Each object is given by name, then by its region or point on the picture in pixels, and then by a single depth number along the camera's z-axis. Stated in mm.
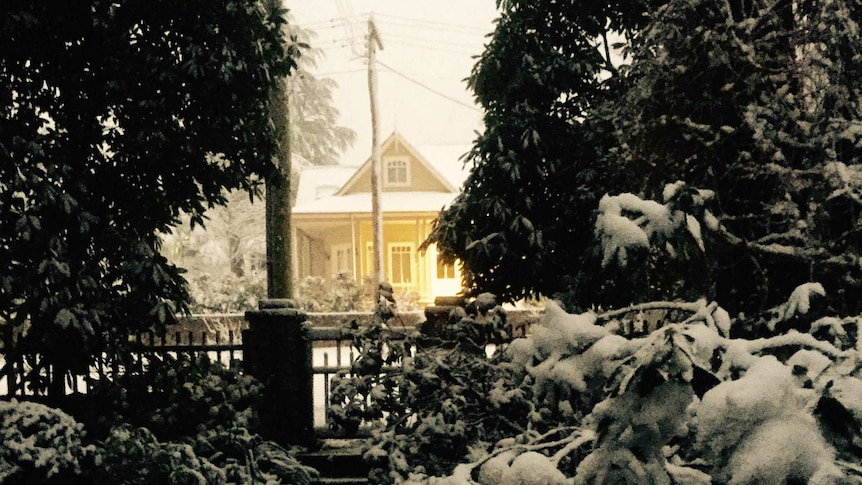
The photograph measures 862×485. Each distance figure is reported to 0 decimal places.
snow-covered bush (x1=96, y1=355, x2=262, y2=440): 5395
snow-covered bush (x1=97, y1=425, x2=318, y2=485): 4543
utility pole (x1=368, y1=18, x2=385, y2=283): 20062
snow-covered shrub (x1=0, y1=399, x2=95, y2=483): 4660
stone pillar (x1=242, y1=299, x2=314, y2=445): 5762
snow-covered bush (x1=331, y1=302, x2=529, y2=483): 3803
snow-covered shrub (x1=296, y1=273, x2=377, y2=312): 19156
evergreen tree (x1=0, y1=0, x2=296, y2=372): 5387
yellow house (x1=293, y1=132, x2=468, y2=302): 24312
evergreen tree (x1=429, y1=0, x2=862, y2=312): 4531
